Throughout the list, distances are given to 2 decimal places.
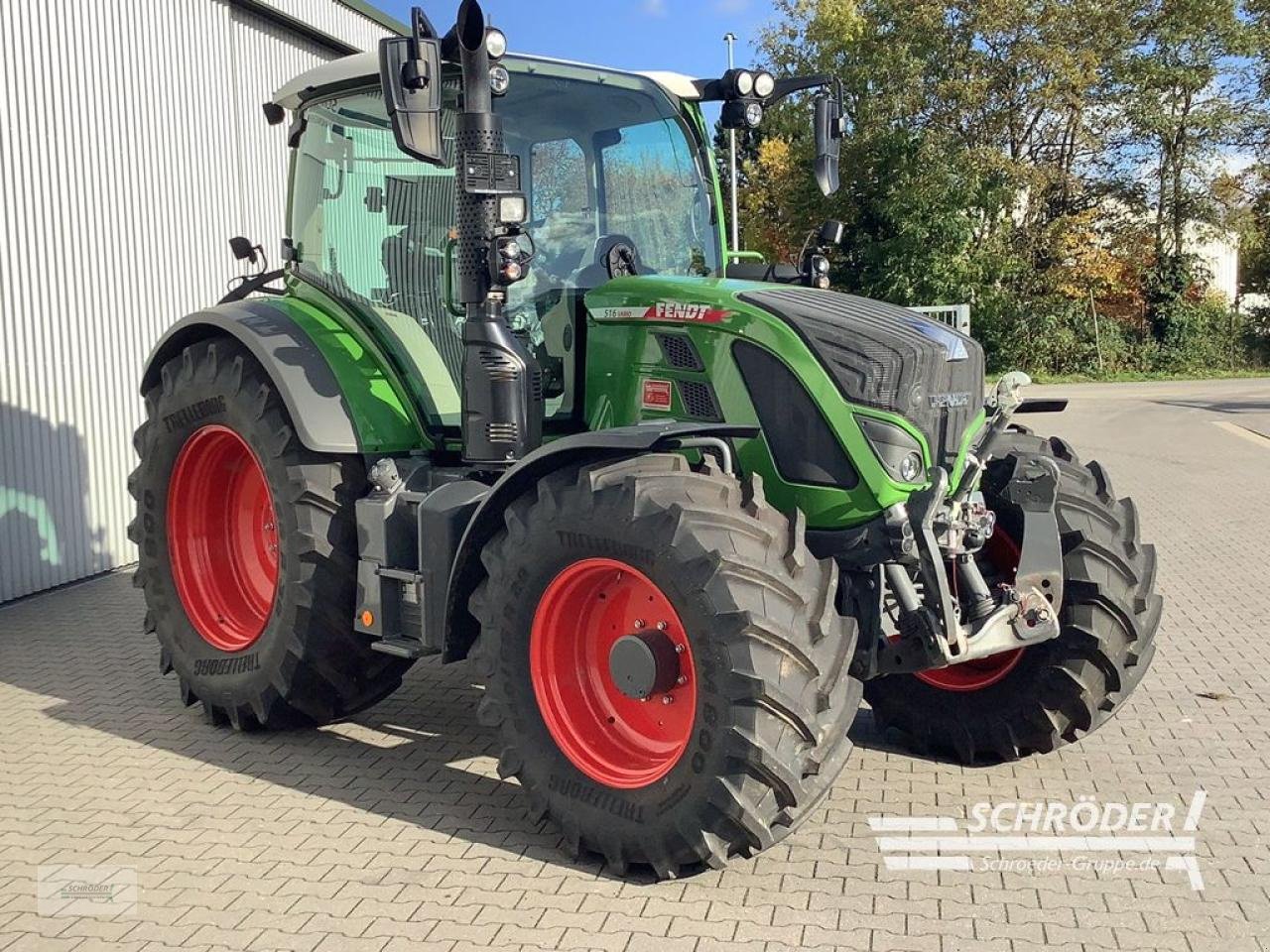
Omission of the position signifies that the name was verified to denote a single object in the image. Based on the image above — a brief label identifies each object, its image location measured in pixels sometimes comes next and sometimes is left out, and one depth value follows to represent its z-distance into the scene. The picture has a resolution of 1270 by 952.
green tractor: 3.56
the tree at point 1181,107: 28.42
